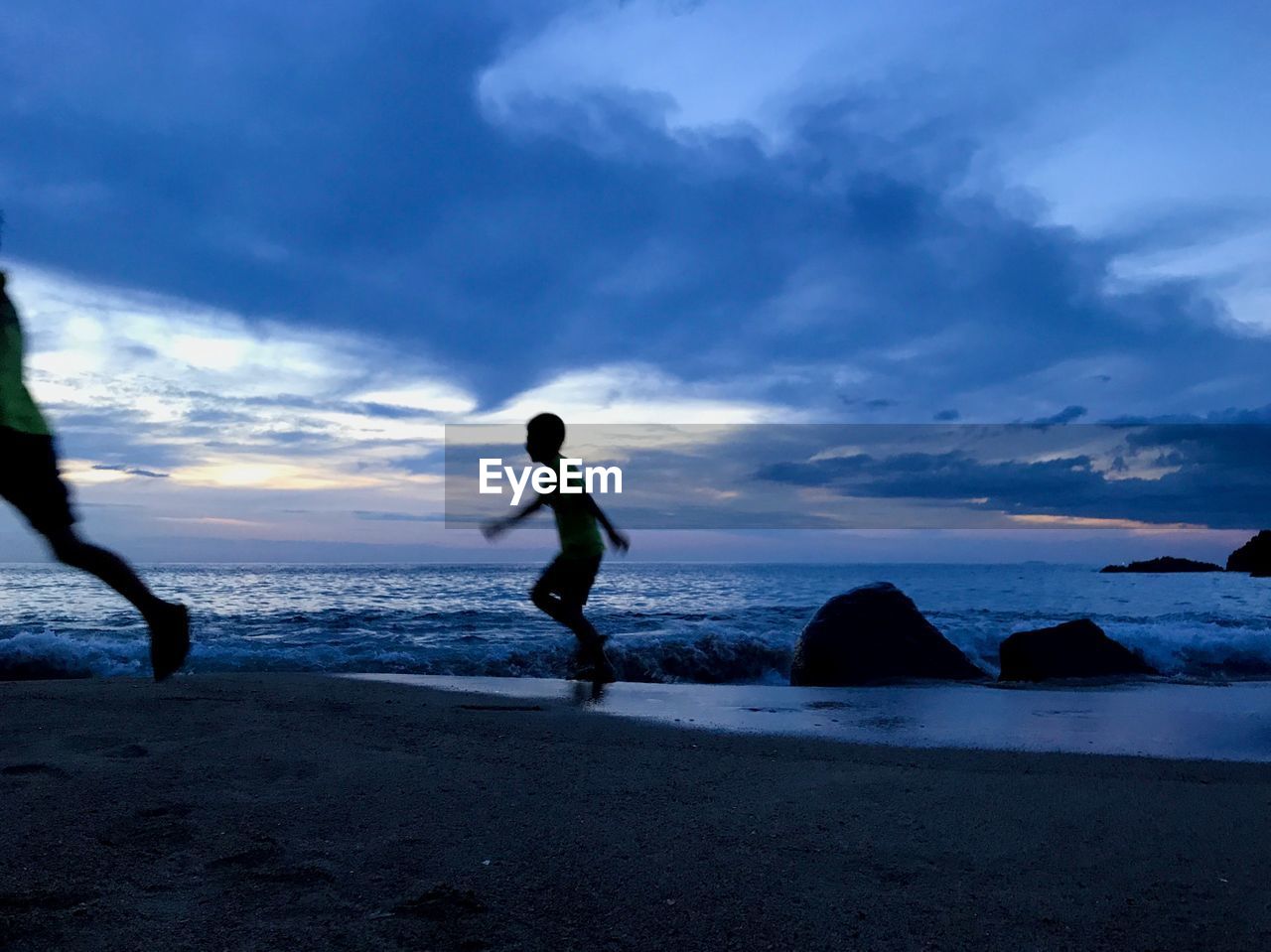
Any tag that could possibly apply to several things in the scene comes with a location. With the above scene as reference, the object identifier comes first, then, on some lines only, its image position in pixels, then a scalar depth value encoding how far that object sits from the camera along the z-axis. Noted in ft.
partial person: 9.30
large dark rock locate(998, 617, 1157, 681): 29.86
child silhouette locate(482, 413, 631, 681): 20.75
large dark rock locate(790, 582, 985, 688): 29.48
